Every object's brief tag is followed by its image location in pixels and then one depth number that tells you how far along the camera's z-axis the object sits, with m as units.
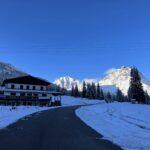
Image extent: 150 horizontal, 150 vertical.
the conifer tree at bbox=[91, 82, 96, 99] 86.55
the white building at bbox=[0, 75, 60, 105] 40.69
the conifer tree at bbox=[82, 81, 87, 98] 84.29
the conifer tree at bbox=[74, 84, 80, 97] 86.76
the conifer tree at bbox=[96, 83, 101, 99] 88.50
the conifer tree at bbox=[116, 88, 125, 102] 93.05
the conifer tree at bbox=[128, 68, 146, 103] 50.55
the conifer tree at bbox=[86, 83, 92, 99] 85.29
